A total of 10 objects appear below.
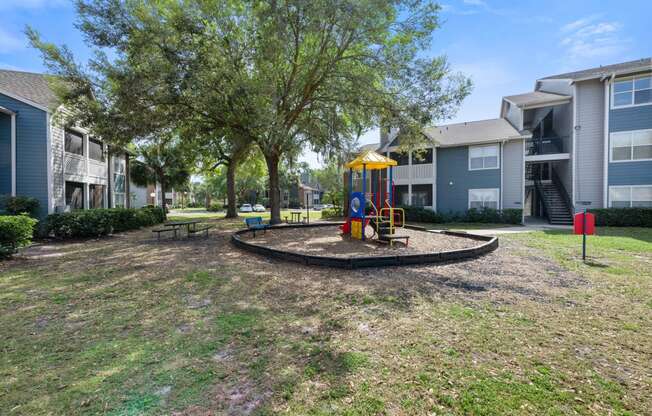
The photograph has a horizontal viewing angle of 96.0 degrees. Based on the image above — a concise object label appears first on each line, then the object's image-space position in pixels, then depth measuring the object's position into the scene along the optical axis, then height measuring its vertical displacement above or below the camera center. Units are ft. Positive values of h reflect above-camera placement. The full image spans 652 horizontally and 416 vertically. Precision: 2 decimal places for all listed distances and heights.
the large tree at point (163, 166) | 79.15 +10.54
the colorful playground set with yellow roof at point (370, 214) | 32.91 -1.20
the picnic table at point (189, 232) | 41.19 -4.62
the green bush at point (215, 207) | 170.81 -2.69
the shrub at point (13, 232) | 27.09 -2.81
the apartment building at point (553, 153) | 54.85 +10.58
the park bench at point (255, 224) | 39.40 -3.04
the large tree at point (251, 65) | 35.60 +19.08
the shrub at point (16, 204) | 40.45 -0.18
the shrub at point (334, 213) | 85.72 -3.17
